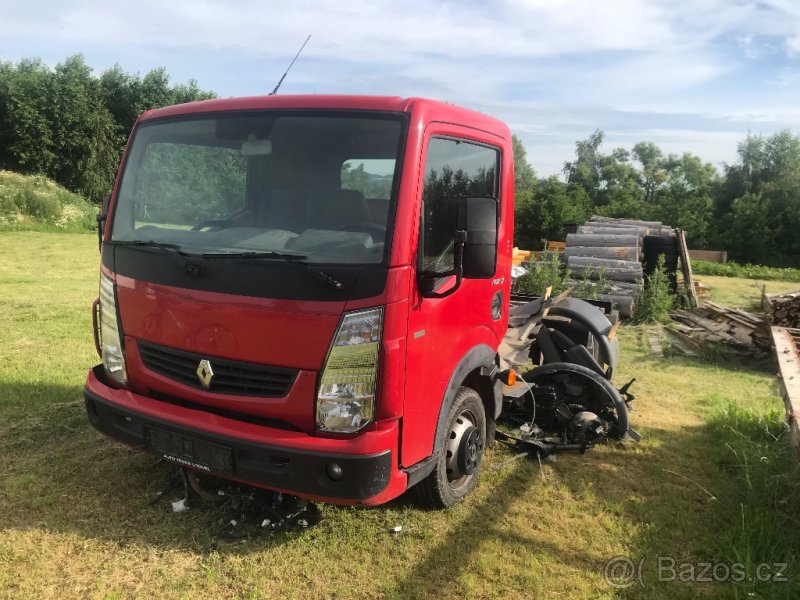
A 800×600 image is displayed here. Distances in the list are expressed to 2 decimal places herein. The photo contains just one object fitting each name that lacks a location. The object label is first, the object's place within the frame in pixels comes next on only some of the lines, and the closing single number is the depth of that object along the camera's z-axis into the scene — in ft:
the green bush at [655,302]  37.42
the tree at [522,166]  255.62
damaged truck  9.42
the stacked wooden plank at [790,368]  12.73
